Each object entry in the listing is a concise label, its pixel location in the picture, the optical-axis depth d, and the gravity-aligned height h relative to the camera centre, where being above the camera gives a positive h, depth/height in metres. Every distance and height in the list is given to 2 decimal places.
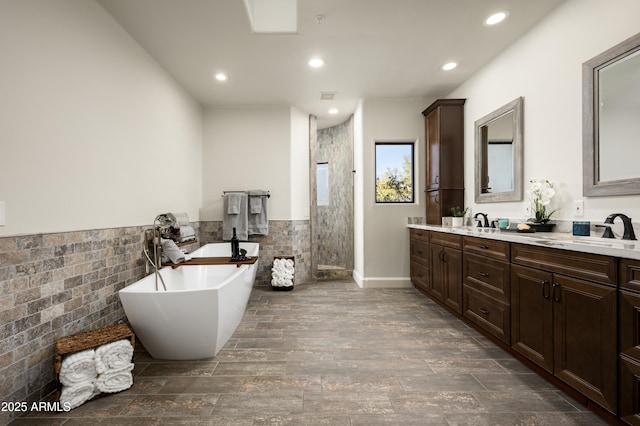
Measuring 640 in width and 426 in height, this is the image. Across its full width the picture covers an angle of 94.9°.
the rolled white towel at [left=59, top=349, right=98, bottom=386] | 1.63 -0.88
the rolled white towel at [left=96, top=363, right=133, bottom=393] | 1.74 -1.02
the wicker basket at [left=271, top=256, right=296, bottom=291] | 4.17 -1.06
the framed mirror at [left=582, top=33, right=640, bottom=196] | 1.78 +0.57
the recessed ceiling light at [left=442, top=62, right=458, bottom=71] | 3.32 +1.65
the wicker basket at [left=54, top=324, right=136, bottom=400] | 1.63 -0.77
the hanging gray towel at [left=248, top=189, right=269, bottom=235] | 4.29 -0.05
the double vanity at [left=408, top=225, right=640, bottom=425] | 1.37 -0.59
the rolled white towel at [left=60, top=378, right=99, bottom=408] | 1.63 -1.02
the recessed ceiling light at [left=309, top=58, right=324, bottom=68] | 3.16 +1.63
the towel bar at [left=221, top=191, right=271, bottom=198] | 4.30 +0.24
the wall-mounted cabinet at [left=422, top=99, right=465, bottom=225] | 3.80 +0.72
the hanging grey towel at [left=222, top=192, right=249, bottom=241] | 4.21 -0.14
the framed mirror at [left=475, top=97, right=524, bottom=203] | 2.81 +0.59
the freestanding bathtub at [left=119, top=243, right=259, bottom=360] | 1.91 -0.72
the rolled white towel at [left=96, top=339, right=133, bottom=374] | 1.73 -0.87
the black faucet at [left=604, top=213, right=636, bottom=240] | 1.75 -0.12
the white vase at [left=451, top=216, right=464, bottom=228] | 3.53 -0.15
